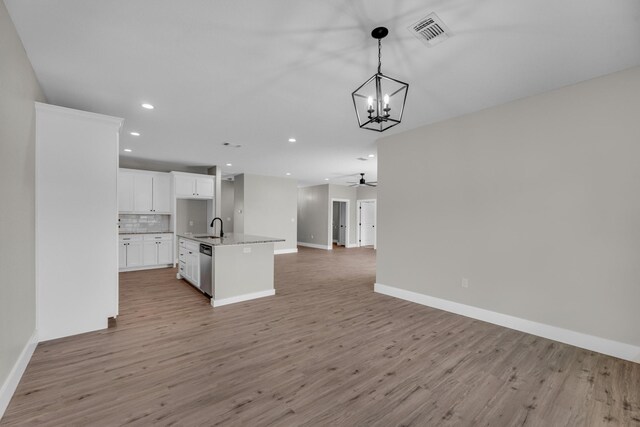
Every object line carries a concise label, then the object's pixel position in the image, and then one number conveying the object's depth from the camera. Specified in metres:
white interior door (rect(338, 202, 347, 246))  11.89
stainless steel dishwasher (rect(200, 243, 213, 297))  4.19
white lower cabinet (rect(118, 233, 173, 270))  6.30
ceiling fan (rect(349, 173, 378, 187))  10.54
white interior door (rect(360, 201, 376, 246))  11.84
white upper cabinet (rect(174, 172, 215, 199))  7.13
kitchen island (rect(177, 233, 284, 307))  4.07
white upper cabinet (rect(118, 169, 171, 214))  6.45
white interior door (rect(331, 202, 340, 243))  12.68
